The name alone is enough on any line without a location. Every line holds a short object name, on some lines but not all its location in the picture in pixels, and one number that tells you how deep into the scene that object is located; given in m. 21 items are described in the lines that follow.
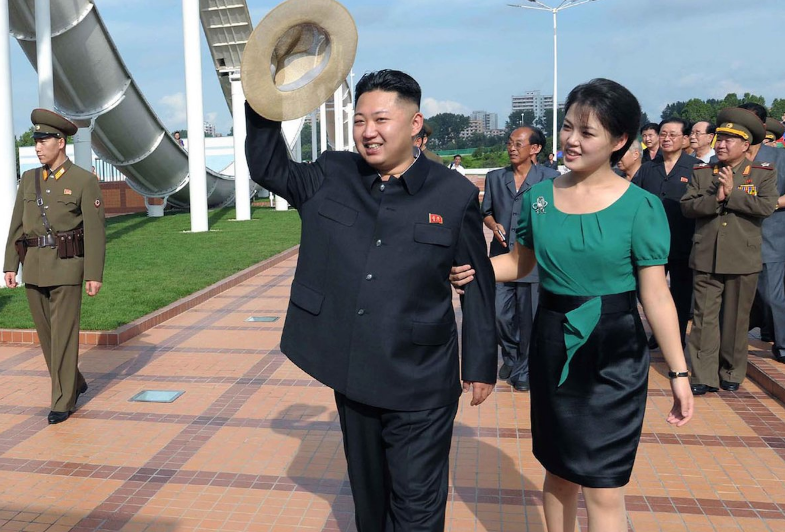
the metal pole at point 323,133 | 36.22
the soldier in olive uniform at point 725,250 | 5.76
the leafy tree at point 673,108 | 101.78
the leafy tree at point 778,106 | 72.99
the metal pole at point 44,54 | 11.83
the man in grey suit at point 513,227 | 6.14
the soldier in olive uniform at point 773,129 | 7.88
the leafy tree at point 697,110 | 73.12
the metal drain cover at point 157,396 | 6.02
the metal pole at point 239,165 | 23.50
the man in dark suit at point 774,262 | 6.39
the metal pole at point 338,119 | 40.81
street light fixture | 34.16
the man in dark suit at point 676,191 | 6.94
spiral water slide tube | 16.84
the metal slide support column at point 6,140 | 10.20
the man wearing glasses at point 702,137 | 8.40
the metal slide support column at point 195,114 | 18.66
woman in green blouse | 2.76
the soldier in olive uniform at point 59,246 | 5.50
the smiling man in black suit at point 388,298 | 2.71
